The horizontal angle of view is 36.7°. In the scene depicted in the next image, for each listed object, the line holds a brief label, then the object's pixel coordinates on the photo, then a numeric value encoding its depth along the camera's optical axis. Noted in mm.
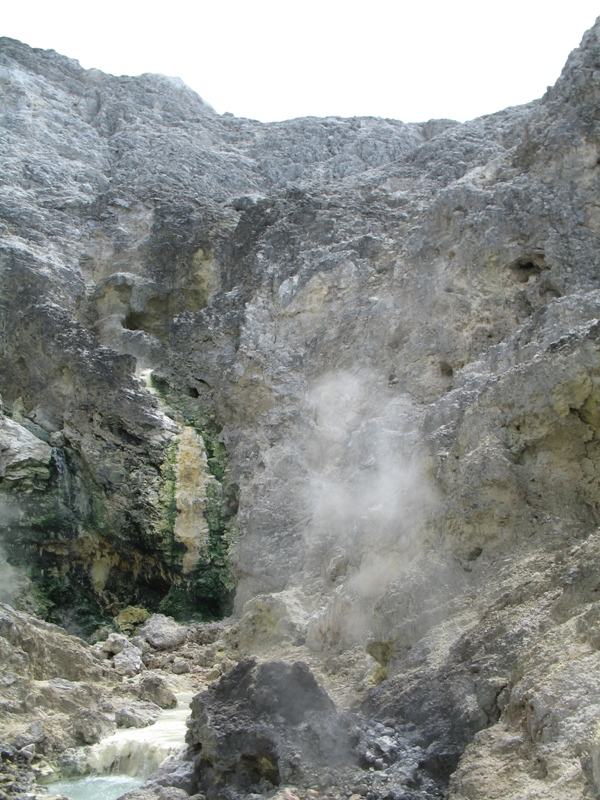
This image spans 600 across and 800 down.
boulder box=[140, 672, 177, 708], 12625
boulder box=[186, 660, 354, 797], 7949
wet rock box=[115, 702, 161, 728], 11539
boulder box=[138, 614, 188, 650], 15375
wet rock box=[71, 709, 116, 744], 10773
